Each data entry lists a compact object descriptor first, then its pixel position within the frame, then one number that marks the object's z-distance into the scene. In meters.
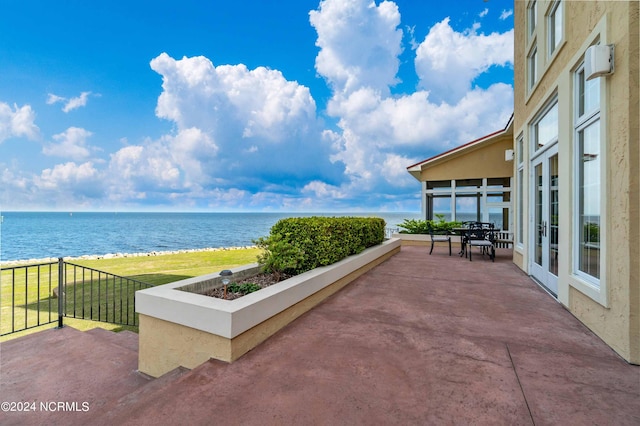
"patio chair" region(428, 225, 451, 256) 8.71
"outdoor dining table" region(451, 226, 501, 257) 8.29
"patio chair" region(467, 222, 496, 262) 7.52
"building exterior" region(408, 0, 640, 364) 2.37
